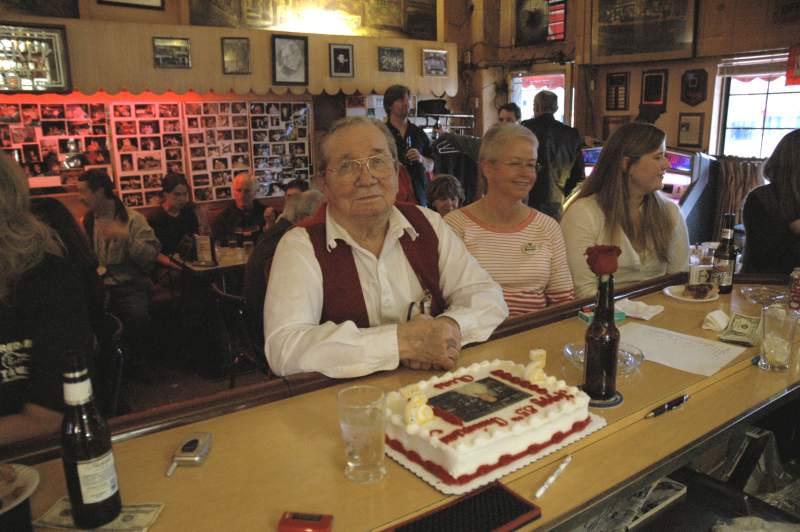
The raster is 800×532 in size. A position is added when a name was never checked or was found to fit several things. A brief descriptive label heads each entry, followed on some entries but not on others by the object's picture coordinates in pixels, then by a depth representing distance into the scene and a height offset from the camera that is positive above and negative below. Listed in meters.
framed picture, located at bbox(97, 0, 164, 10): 5.66 +1.30
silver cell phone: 1.16 -0.59
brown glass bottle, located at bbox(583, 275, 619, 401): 1.37 -0.48
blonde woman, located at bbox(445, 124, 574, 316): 2.56 -0.42
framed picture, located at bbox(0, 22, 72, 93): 4.60 +0.65
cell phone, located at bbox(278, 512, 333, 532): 0.96 -0.59
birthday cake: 1.10 -0.55
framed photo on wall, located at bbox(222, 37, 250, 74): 5.52 +0.77
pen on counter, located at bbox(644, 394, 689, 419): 1.35 -0.60
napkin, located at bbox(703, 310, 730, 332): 1.86 -0.58
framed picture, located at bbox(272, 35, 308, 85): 5.79 +0.75
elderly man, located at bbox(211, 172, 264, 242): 5.27 -0.63
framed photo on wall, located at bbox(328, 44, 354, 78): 6.12 +0.78
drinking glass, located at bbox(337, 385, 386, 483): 1.12 -0.54
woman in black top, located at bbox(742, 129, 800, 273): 3.17 -0.46
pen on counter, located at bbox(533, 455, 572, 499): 1.07 -0.61
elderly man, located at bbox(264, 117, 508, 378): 1.61 -0.43
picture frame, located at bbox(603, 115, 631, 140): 7.93 +0.13
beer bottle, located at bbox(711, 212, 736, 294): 2.21 -0.47
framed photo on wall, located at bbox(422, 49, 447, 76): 6.79 +0.81
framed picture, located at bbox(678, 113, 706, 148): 7.14 +0.01
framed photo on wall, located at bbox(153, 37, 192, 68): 5.21 +0.76
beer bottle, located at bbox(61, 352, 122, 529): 0.96 -0.49
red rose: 1.33 -0.27
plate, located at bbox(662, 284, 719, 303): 2.17 -0.58
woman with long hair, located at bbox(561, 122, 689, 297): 2.80 -0.39
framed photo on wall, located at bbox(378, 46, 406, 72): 6.46 +0.82
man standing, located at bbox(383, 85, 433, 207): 4.74 -0.02
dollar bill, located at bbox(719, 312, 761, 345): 1.75 -0.58
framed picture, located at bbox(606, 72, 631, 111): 7.86 +0.53
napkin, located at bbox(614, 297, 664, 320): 2.00 -0.58
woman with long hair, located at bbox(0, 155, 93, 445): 1.55 -0.45
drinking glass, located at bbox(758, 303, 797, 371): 1.59 -0.55
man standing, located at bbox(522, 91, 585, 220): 5.10 -0.20
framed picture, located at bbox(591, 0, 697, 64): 7.00 +1.20
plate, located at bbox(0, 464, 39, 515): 0.92 -0.54
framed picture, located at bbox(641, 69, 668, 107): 7.43 +0.52
